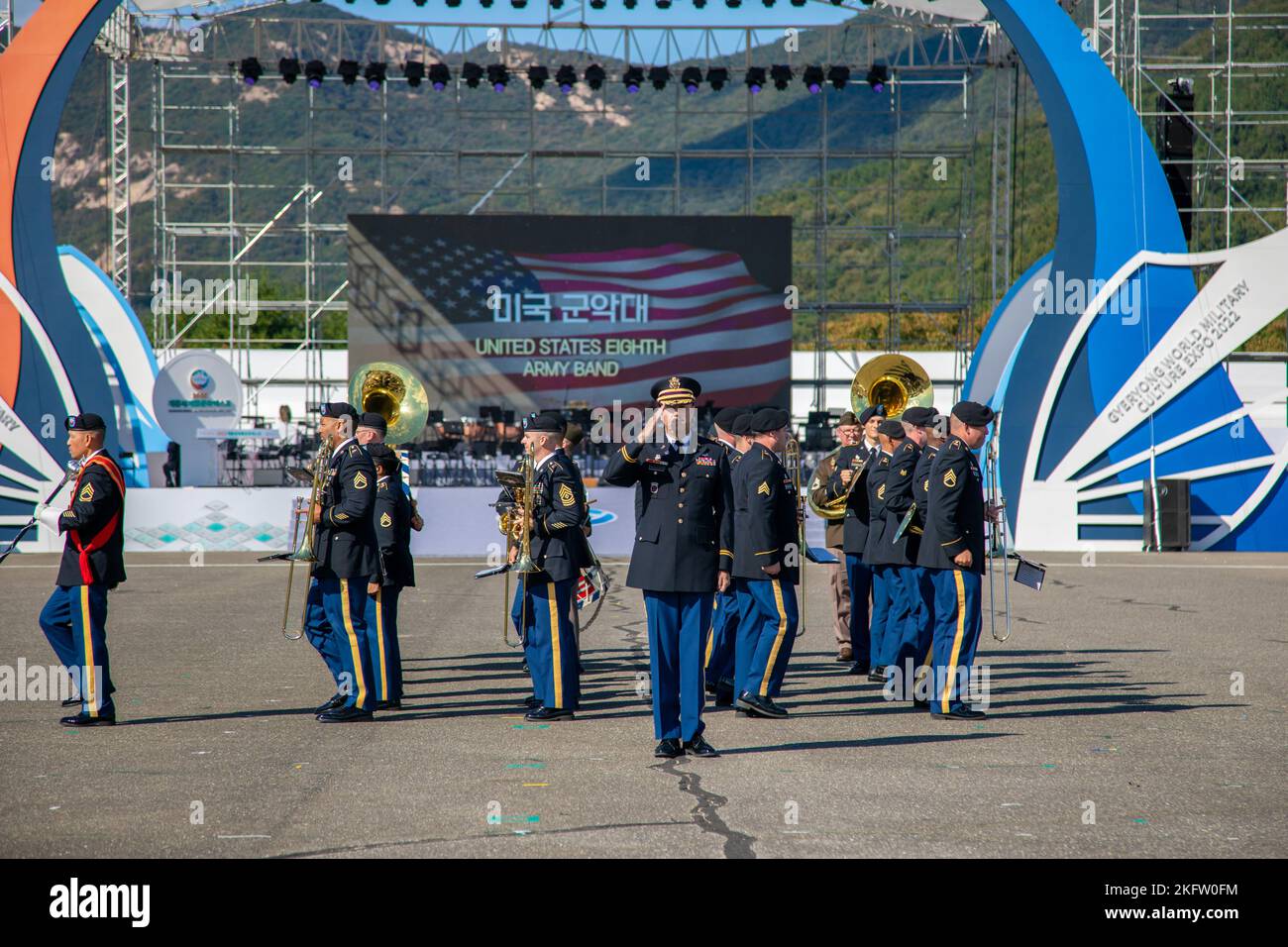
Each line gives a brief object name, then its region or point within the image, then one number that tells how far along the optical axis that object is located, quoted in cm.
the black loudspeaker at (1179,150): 2570
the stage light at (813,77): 3162
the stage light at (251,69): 3078
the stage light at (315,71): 3051
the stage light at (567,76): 3116
